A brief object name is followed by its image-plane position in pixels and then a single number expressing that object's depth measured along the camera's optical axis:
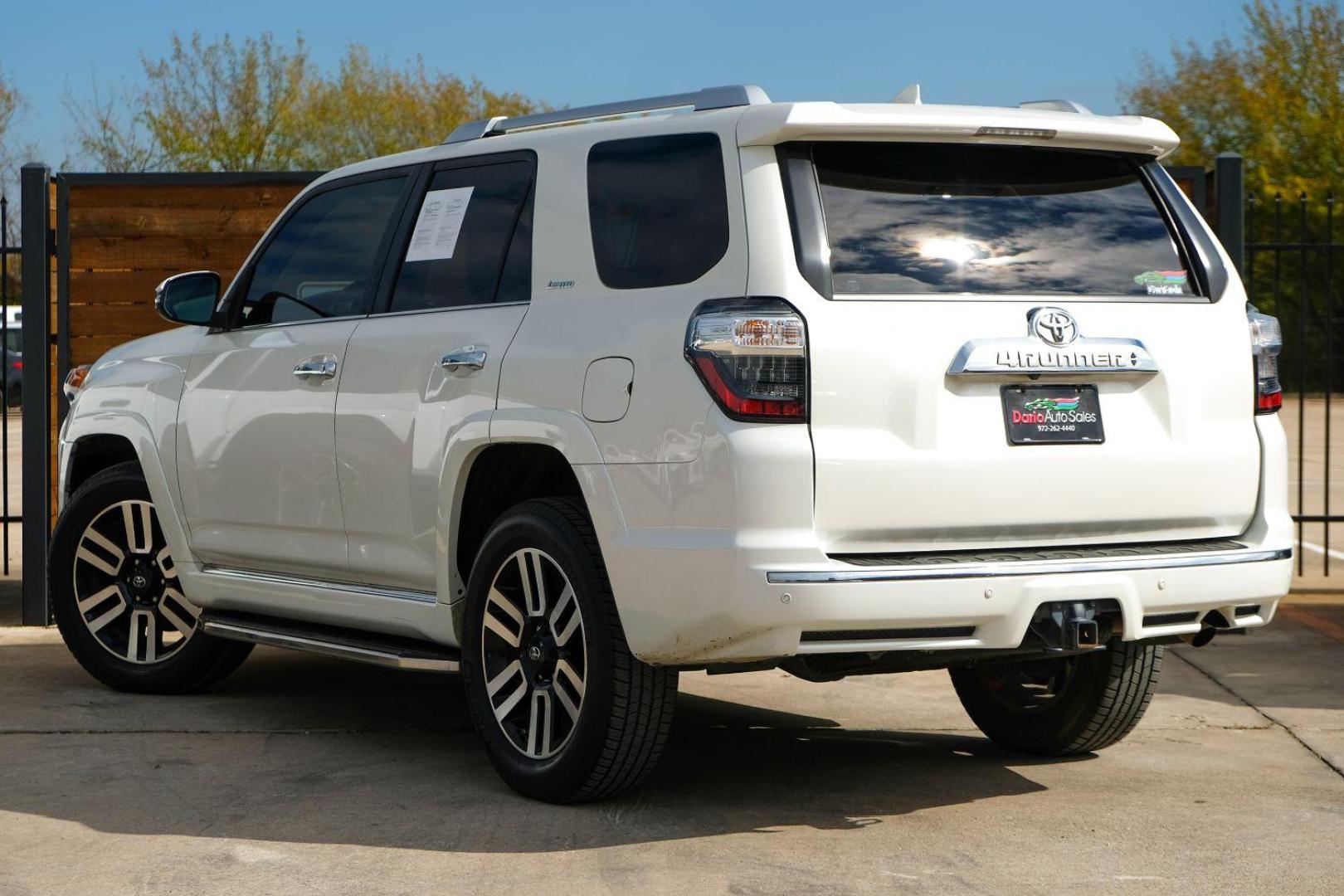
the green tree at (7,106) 40.09
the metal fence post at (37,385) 8.84
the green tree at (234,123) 40.09
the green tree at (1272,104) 38.09
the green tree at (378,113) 45.41
